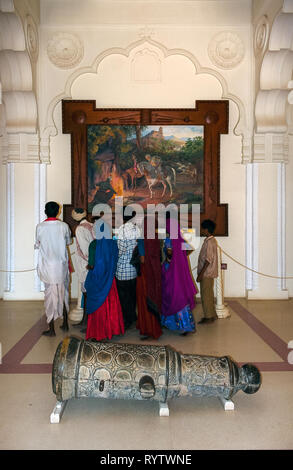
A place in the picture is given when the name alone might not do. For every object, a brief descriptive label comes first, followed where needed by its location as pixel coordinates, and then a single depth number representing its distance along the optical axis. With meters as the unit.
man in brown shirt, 6.26
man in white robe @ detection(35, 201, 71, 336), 5.59
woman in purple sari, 5.57
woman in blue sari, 5.16
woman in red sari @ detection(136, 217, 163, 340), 5.36
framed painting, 7.78
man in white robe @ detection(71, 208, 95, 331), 6.13
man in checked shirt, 5.34
